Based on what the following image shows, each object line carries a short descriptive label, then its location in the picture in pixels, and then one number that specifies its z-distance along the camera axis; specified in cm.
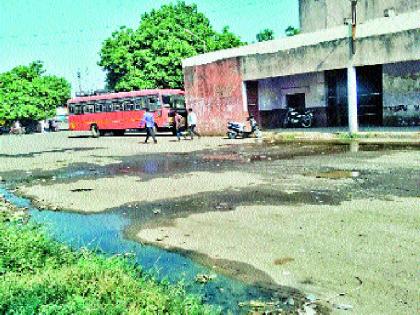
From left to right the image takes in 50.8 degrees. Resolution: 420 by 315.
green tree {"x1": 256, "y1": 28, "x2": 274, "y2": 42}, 5238
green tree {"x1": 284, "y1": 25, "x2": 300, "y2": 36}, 4844
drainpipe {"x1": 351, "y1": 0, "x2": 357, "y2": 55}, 1797
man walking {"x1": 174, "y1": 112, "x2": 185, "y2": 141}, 2175
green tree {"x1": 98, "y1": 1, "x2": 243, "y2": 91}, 3622
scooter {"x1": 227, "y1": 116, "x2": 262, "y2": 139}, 2150
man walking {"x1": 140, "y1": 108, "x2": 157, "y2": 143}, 2148
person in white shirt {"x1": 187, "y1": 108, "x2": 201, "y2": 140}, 2220
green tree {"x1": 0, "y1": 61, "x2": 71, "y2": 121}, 5100
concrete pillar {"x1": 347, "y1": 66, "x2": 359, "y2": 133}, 1855
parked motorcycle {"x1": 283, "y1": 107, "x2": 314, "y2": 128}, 2314
